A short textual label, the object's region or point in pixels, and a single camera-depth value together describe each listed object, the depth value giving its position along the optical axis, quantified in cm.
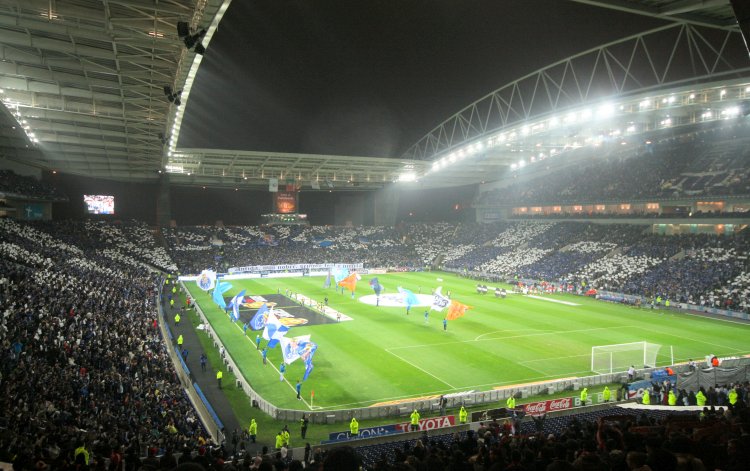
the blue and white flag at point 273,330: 2717
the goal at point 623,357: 2773
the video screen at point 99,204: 6881
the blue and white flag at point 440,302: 3622
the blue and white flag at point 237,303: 3506
